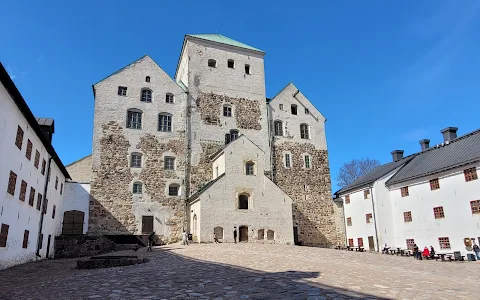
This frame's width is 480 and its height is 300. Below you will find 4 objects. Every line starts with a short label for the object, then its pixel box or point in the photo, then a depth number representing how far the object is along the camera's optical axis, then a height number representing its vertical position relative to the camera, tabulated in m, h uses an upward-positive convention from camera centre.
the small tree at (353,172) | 48.72 +8.51
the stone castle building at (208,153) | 28.09 +7.26
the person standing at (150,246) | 22.52 -0.40
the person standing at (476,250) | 22.88 -1.07
